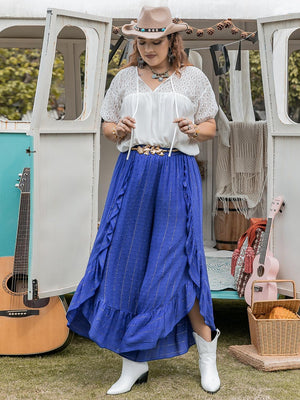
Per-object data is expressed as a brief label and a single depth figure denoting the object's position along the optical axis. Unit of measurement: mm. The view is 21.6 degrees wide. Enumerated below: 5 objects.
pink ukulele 5008
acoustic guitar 5023
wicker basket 4762
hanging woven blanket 6789
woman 4117
